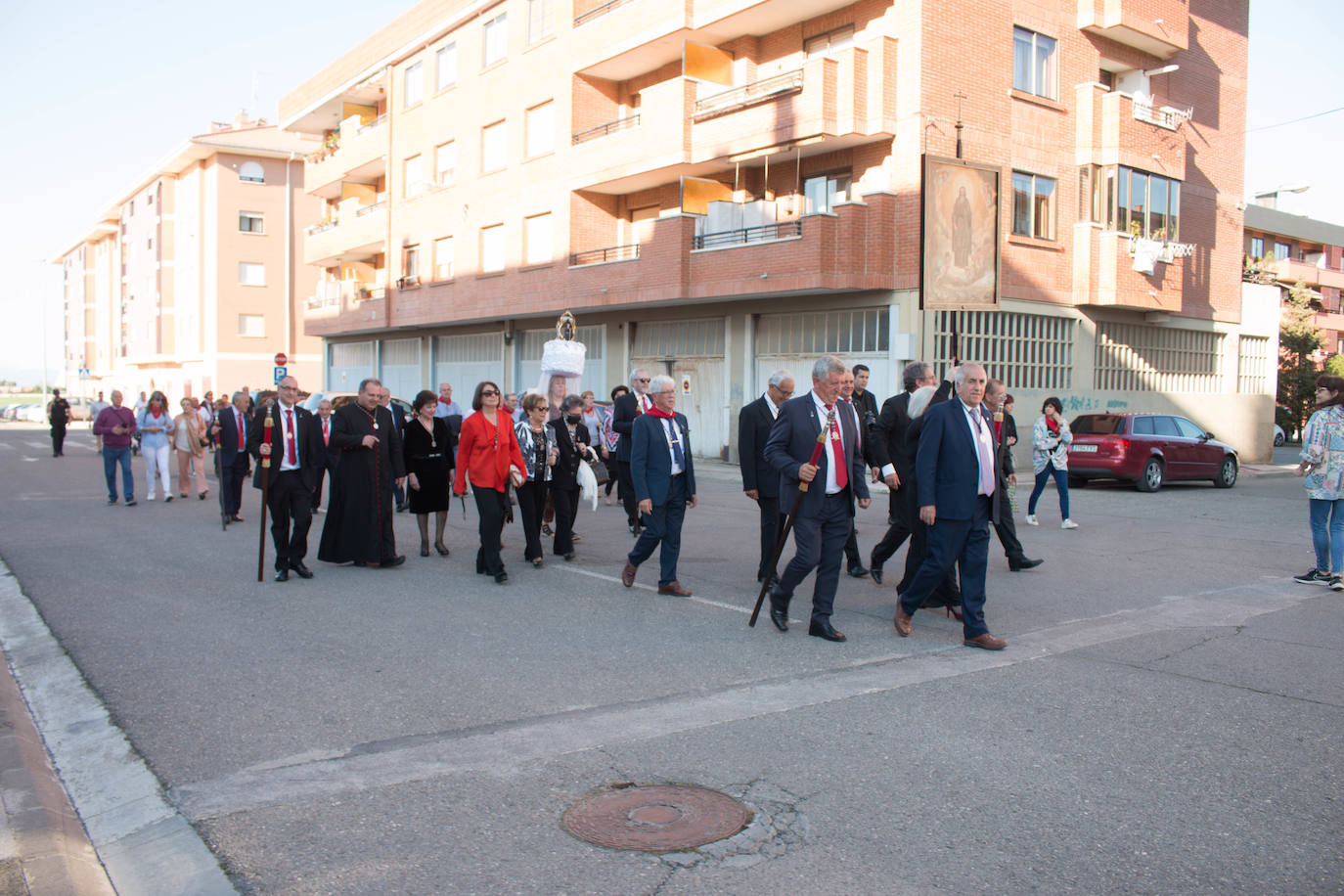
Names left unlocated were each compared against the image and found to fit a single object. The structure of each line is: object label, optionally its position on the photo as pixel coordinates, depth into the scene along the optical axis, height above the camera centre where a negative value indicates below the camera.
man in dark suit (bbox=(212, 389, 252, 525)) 13.70 -0.77
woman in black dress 11.23 -0.64
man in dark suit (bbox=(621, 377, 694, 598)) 8.77 -0.59
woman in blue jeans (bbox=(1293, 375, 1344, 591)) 9.32 -0.53
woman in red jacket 9.74 -0.54
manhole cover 3.98 -1.61
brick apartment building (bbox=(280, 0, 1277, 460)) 21.16 +5.17
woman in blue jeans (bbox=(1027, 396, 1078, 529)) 13.59 -0.47
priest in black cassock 10.16 -0.84
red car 19.56 -0.72
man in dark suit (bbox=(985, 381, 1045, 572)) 9.79 -0.51
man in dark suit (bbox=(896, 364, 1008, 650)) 7.11 -0.53
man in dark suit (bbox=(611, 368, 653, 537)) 12.85 -0.22
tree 42.84 +2.18
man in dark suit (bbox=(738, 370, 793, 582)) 8.84 -0.49
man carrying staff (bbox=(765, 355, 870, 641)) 7.33 -0.52
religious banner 16.27 +2.72
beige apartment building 54.44 +7.41
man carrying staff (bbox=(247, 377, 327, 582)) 9.62 -0.62
